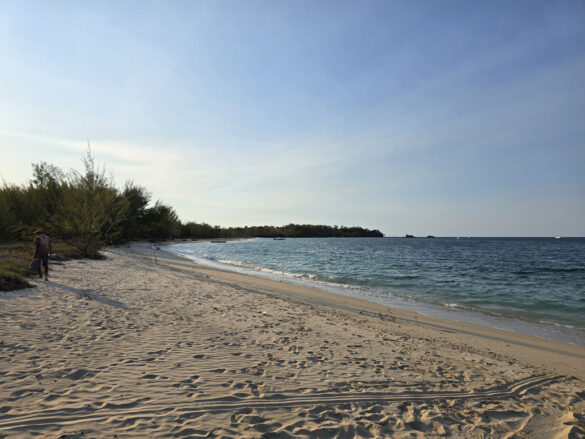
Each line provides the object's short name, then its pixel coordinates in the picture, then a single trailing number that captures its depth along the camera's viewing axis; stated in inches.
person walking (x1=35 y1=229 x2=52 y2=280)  464.4
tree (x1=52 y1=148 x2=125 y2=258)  843.4
